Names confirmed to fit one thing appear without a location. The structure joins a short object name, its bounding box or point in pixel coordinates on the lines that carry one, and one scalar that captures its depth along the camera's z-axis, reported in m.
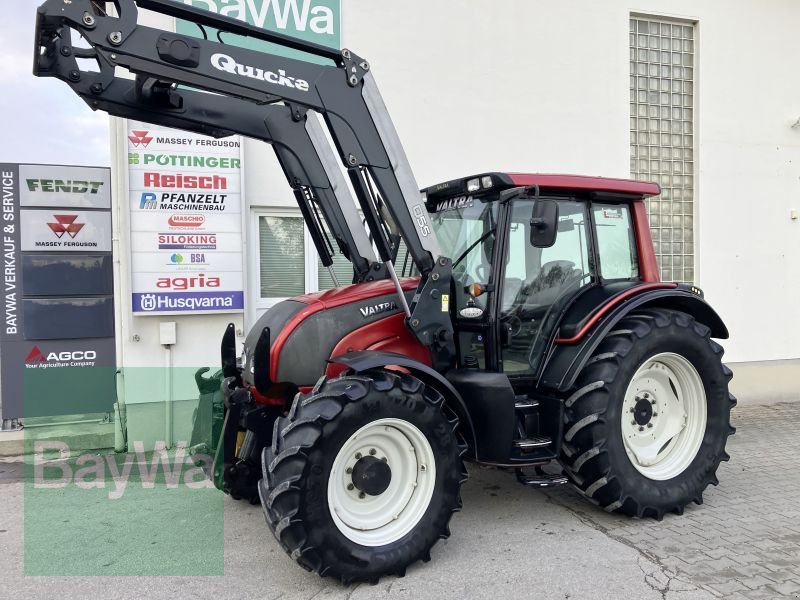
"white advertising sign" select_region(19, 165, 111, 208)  6.30
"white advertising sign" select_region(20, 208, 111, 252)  6.33
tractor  3.37
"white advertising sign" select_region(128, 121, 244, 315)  6.12
